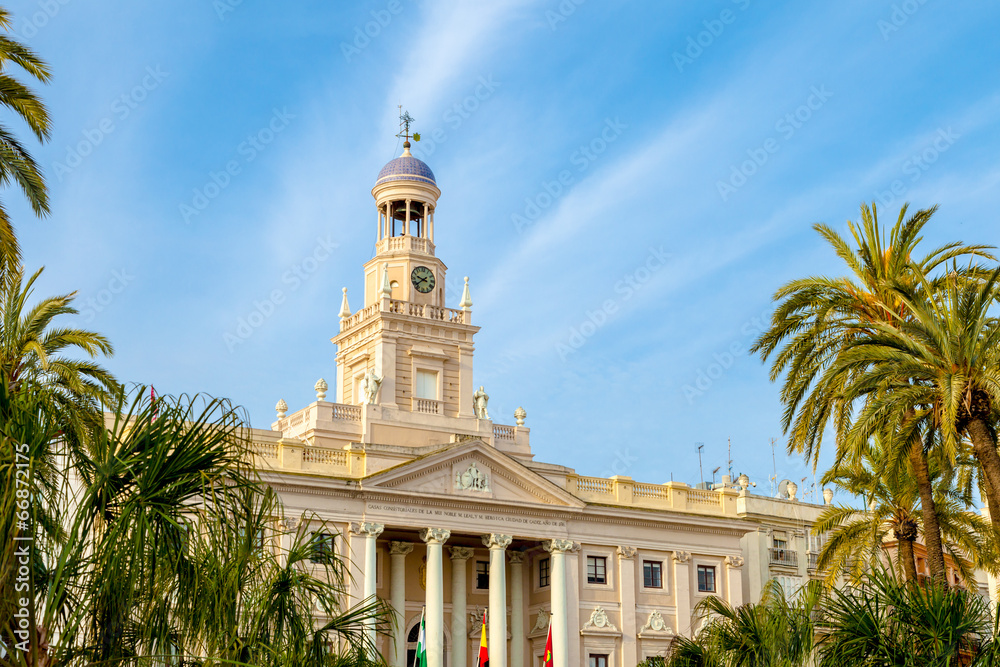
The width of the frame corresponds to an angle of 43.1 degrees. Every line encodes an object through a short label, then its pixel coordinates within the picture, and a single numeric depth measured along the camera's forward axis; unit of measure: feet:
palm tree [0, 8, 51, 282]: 83.71
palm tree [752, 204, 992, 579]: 117.29
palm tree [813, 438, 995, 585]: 164.42
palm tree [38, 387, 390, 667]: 56.90
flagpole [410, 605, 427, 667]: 158.28
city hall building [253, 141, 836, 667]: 166.81
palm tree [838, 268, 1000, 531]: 104.37
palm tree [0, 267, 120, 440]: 94.12
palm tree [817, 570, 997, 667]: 86.12
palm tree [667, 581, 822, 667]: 110.32
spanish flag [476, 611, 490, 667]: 165.07
